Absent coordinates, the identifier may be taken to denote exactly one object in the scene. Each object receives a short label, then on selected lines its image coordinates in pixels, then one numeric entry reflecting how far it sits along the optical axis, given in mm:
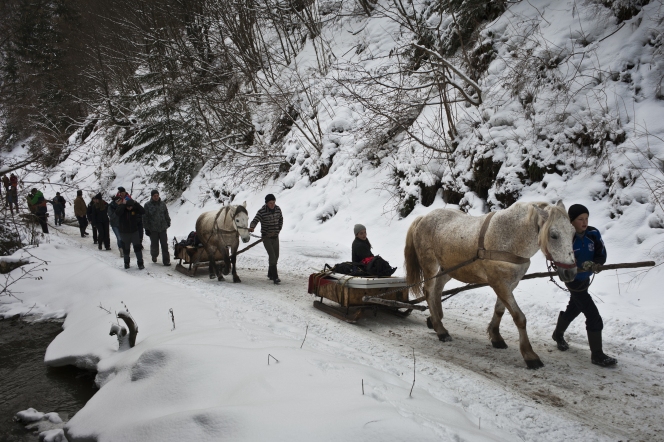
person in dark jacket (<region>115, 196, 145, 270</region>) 11513
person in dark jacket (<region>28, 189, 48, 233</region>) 14584
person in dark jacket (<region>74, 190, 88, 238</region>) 18064
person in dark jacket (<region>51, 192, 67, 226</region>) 19227
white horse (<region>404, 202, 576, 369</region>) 4578
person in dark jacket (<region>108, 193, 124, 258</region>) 13734
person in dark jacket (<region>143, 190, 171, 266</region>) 11891
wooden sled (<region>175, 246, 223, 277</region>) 10766
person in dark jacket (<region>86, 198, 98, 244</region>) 15969
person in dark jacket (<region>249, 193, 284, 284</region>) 9945
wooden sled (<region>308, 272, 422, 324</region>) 6504
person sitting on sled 7625
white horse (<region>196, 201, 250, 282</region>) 10102
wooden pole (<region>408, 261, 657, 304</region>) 4551
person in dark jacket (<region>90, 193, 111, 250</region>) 14820
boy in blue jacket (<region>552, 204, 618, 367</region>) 4832
